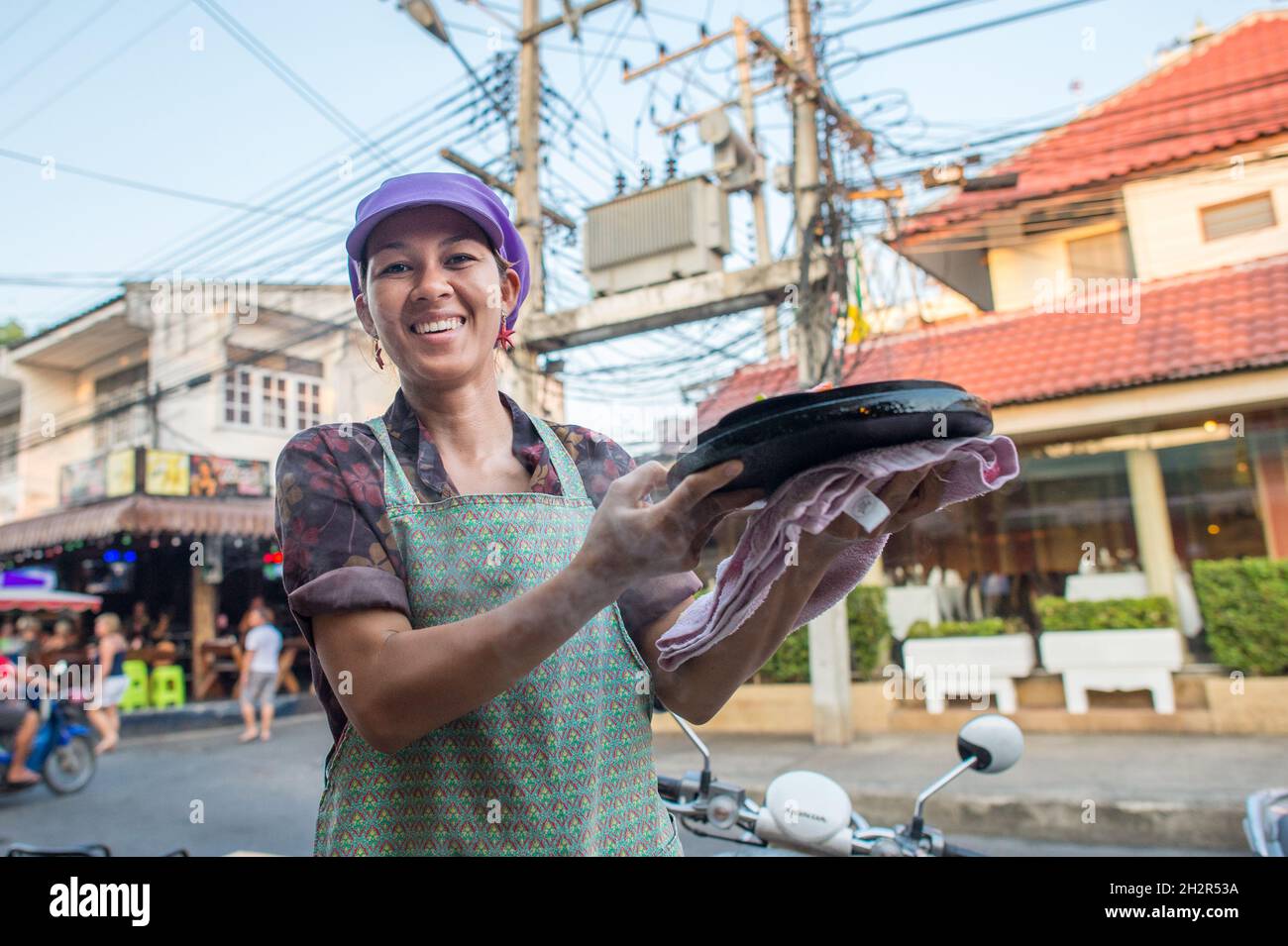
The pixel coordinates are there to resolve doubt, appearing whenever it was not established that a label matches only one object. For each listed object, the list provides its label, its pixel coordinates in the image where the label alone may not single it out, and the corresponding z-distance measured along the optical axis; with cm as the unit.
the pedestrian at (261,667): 962
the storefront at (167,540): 1250
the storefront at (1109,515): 794
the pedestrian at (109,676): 871
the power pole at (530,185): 786
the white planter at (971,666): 749
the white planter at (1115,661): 696
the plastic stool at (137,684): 1193
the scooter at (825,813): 180
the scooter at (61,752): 696
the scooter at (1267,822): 184
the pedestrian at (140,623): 1351
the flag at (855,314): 614
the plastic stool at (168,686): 1252
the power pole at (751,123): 901
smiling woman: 78
